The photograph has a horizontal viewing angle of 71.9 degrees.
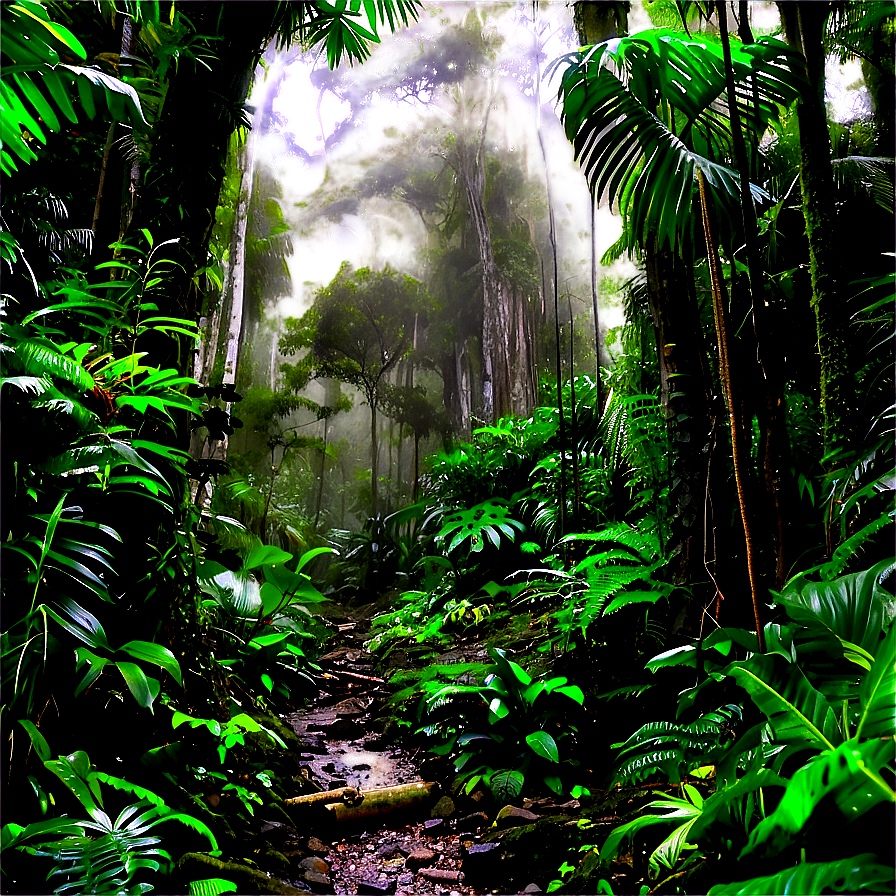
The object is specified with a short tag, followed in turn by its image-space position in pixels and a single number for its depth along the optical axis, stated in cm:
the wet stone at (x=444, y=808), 251
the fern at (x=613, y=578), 284
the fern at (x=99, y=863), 139
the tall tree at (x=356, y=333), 1266
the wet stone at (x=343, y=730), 360
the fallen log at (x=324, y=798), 240
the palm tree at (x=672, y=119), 221
